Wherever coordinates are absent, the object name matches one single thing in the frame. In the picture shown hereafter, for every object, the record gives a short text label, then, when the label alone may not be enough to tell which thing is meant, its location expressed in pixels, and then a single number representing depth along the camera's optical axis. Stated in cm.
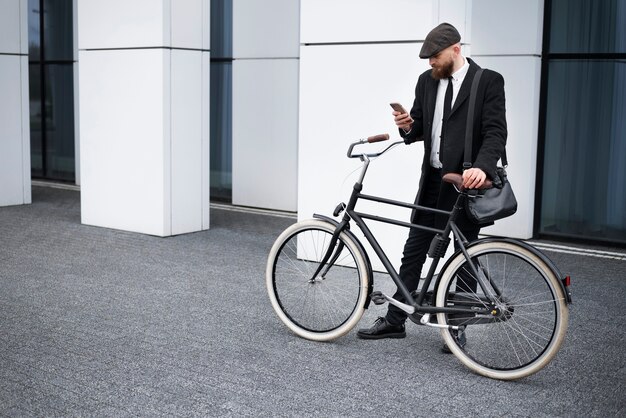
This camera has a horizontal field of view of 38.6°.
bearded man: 509
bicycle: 473
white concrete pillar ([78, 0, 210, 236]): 958
